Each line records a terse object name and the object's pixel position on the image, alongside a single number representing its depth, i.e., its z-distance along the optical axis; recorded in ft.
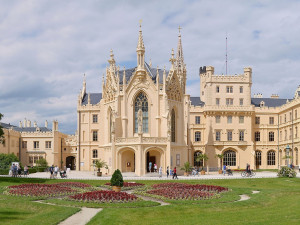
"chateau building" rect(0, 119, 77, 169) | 286.66
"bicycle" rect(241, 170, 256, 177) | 171.73
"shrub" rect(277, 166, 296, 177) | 157.79
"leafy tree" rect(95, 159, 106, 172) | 188.36
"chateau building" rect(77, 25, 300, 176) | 193.87
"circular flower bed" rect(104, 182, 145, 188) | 127.95
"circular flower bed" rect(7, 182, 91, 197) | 100.12
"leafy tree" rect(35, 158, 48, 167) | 273.62
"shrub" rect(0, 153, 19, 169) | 222.89
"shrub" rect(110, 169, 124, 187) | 107.86
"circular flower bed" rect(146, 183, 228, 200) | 94.64
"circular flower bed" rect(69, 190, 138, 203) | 88.07
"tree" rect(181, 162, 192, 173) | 191.72
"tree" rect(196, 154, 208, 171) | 229.90
